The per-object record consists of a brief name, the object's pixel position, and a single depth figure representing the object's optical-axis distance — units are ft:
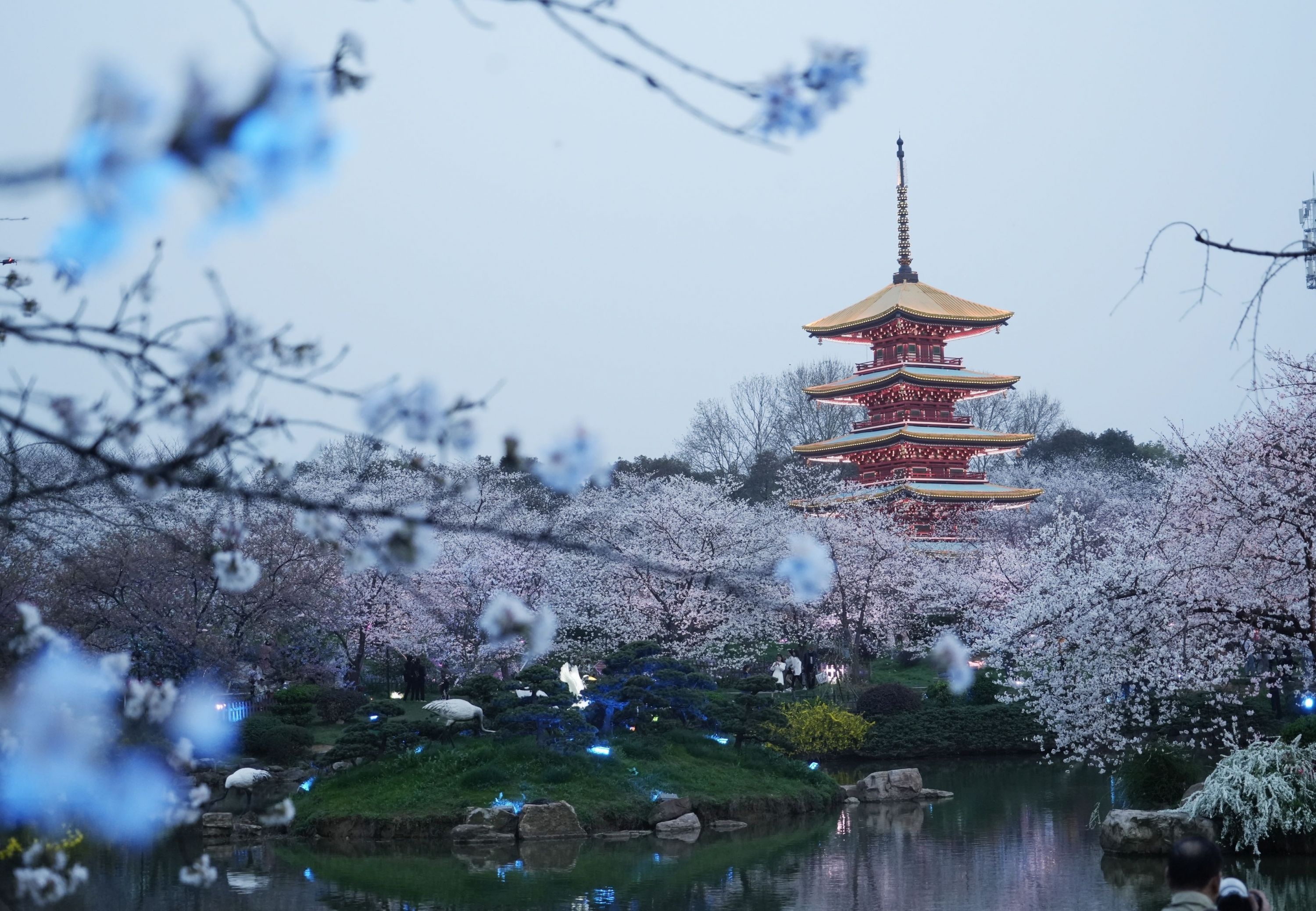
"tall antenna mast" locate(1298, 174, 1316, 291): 69.50
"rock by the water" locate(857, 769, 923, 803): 66.08
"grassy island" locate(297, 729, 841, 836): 58.70
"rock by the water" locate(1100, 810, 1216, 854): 45.65
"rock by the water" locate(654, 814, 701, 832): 57.82
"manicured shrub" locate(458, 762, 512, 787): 60.29
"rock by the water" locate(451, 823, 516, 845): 55.98
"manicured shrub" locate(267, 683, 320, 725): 79.66
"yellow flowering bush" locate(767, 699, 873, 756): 81.76
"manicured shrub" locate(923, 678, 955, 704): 92.32
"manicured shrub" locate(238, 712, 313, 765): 73.10
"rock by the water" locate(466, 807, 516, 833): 56.90
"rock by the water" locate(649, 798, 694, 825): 58.49
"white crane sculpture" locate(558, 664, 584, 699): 70.49
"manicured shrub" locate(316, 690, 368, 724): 87.10
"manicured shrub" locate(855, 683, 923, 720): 88.22
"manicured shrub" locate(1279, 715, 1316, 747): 47.47
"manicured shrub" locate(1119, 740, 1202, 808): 52.65
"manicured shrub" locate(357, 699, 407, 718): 71.36
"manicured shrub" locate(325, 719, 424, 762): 62.95
